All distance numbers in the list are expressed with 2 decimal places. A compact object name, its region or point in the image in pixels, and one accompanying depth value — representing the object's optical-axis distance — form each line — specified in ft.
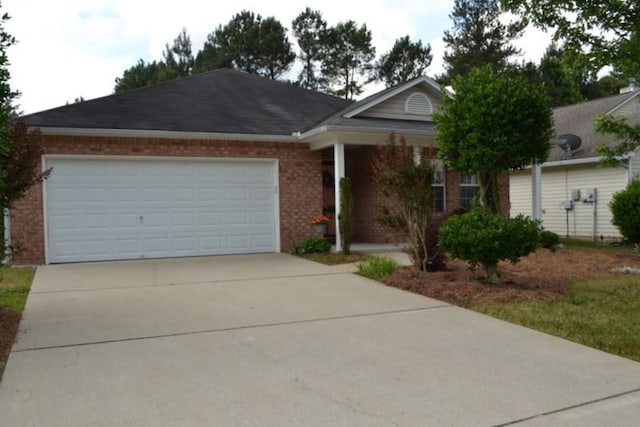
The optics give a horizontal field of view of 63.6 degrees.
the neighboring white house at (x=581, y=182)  52.70
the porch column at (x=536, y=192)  45.37
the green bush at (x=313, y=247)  40.16
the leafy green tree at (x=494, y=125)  24.79
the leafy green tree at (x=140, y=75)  115.03
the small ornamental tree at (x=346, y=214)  38.37
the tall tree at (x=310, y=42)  115.85
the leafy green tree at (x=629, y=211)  44.14
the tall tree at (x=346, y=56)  113.39
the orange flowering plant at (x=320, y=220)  41.68
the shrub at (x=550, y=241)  40.55
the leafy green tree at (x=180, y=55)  122.72
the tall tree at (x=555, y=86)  110.01
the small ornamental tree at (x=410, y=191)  27.43
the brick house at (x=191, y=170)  36.32
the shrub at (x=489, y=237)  23.49
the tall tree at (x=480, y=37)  105.09
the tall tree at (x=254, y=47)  115.44
